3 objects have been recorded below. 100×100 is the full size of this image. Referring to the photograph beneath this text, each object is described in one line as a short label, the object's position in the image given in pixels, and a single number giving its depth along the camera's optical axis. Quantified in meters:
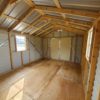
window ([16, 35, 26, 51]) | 5.21
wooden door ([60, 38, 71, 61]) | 7.00
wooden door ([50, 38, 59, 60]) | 7.59
